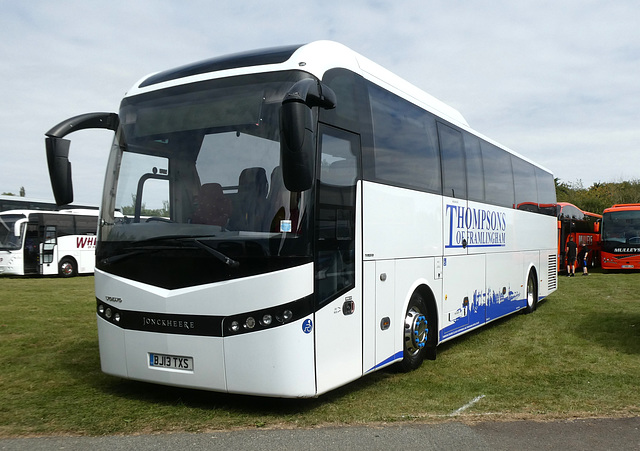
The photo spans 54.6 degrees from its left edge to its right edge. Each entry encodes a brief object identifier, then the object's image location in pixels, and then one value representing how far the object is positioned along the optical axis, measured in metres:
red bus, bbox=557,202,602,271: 28.97
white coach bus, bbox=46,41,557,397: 5.67
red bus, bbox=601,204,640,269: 28.42
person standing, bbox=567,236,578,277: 26.16
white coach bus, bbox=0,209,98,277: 25.95
